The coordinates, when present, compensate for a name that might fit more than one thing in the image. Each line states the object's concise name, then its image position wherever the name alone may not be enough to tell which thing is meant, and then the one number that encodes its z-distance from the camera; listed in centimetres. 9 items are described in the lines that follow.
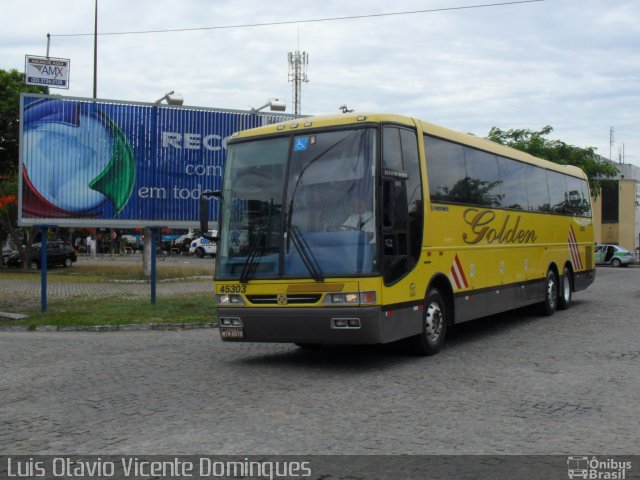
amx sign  2350
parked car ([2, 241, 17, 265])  4242
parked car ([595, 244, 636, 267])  4709
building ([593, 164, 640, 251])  5934
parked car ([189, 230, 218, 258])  6219
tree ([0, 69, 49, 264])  3048
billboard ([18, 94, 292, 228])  1684
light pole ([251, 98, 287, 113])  1907
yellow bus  874
